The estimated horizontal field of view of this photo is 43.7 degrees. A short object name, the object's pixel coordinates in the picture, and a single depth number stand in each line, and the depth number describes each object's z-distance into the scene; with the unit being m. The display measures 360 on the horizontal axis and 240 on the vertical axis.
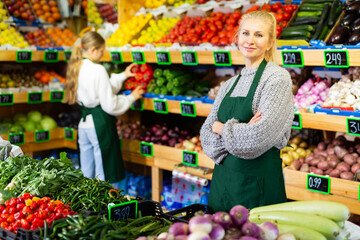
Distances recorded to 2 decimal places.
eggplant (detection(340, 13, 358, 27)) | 3.73
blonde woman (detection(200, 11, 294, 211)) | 2.49
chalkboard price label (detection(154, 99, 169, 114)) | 4.64
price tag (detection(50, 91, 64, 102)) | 5.46
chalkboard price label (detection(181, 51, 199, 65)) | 4.29
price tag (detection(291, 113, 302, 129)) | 3.56
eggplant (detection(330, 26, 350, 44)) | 3.58
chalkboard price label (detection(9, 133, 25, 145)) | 5.09
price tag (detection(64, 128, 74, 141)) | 5.45
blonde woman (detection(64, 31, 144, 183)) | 4.49
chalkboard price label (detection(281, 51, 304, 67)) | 3.56
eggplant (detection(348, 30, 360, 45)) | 3.43
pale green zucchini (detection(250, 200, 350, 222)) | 1.85
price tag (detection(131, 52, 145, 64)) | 4.79
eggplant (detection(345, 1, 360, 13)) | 3.76
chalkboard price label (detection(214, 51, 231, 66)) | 4.02
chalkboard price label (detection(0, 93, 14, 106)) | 4.96
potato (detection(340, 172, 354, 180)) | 3.43
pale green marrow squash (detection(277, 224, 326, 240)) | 1.68
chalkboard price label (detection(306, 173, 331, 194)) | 3.42
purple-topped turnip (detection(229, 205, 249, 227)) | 1.55
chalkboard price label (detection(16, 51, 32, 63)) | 5.14
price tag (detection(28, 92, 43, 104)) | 5.23
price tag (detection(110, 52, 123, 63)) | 5.07
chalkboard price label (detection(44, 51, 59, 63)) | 5.45
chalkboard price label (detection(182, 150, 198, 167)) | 4.32
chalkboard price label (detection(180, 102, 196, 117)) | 4.35
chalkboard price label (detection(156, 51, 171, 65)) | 4.54
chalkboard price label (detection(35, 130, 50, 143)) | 5.33
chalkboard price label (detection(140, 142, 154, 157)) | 4.79
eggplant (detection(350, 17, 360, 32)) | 3.57
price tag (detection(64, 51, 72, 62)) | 5.66
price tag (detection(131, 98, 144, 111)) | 4.86
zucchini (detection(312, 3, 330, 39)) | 3.93
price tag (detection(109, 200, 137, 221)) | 2.01
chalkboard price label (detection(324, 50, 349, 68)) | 3.30
